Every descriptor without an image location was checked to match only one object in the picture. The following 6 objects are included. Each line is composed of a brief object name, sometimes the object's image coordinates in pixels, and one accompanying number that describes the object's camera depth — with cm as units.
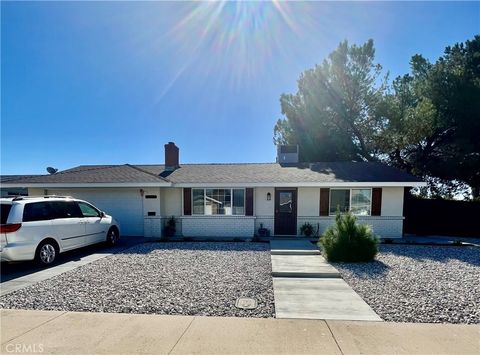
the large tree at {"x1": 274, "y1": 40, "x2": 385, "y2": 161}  1553
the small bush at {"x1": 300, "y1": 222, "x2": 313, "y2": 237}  1074
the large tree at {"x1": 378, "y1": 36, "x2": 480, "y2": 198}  1402
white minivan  594
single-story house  1067
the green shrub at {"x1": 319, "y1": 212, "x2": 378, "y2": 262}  701
